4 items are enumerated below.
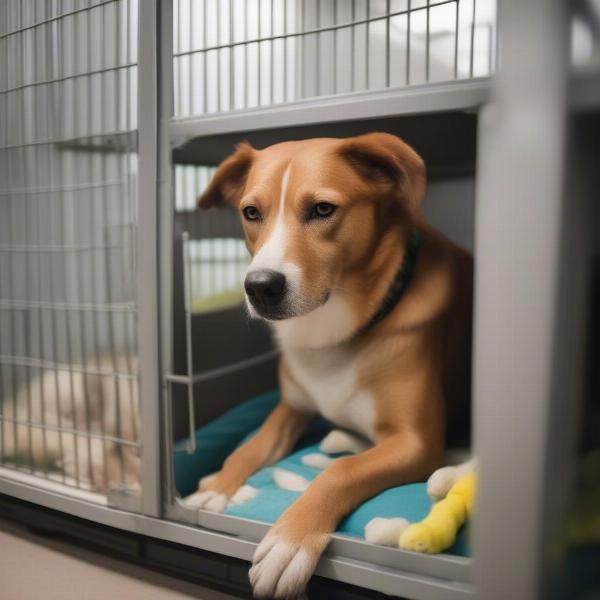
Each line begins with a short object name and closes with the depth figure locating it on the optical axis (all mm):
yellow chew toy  930
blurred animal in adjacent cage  1326
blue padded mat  1045
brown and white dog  1050
